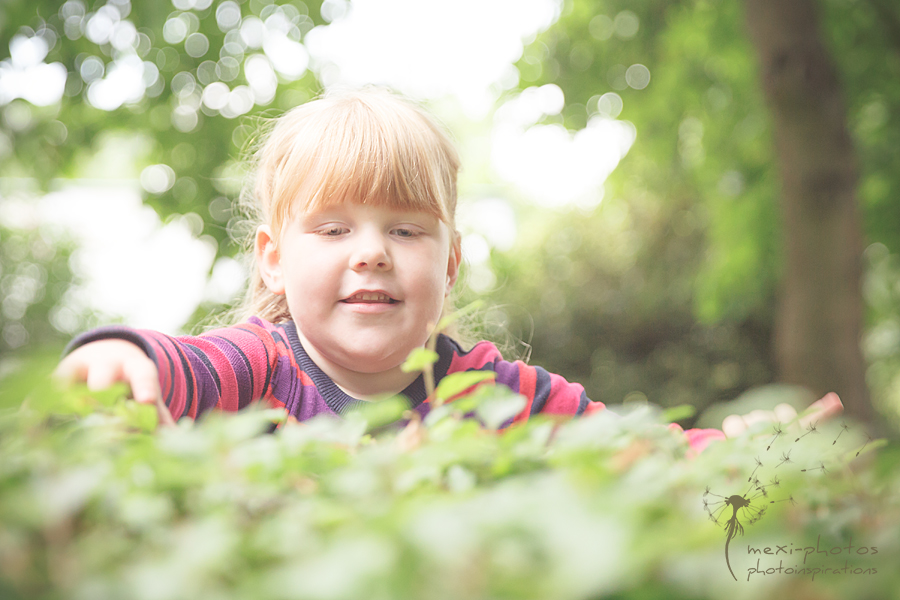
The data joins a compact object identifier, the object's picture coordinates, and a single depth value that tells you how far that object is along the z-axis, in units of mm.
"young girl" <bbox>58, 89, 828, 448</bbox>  1307
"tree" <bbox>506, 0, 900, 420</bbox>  4164
